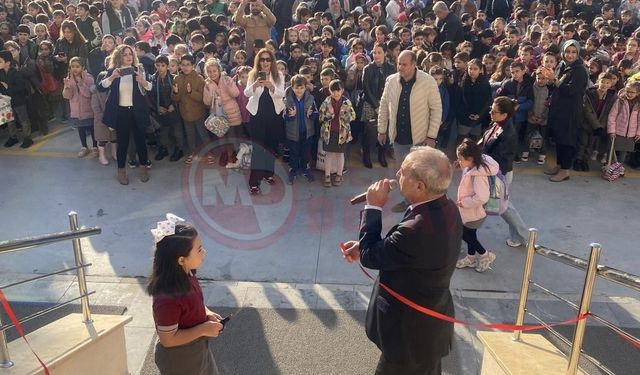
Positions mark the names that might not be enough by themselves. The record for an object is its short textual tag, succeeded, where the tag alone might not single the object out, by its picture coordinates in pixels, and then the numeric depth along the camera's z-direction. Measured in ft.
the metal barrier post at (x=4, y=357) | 11.41
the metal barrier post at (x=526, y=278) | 12.91
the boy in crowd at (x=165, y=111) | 27.89
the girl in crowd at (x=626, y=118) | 26.30
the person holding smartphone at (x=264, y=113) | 25.21
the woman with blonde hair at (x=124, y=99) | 25.38
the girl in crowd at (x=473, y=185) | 18.61
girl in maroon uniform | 10.46
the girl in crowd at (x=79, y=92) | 28.14
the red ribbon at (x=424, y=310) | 10.66
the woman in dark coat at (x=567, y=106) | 25.94
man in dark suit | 10.28
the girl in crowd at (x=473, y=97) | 27.07
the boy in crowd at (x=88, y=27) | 37.88
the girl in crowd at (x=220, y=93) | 27.20
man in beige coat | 22.13
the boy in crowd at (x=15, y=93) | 29.99
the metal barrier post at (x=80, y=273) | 12.87
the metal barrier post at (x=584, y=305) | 10.94
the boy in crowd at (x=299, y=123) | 25.61
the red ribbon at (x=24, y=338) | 10.64
